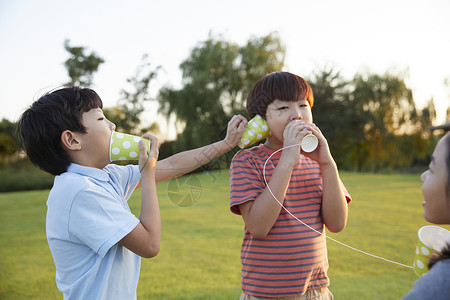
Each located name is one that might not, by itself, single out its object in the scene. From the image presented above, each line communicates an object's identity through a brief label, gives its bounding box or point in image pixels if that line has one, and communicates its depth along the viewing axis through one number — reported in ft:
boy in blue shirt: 4.31
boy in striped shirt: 4.75
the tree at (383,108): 52.37
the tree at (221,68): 39.06
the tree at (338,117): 40.19
